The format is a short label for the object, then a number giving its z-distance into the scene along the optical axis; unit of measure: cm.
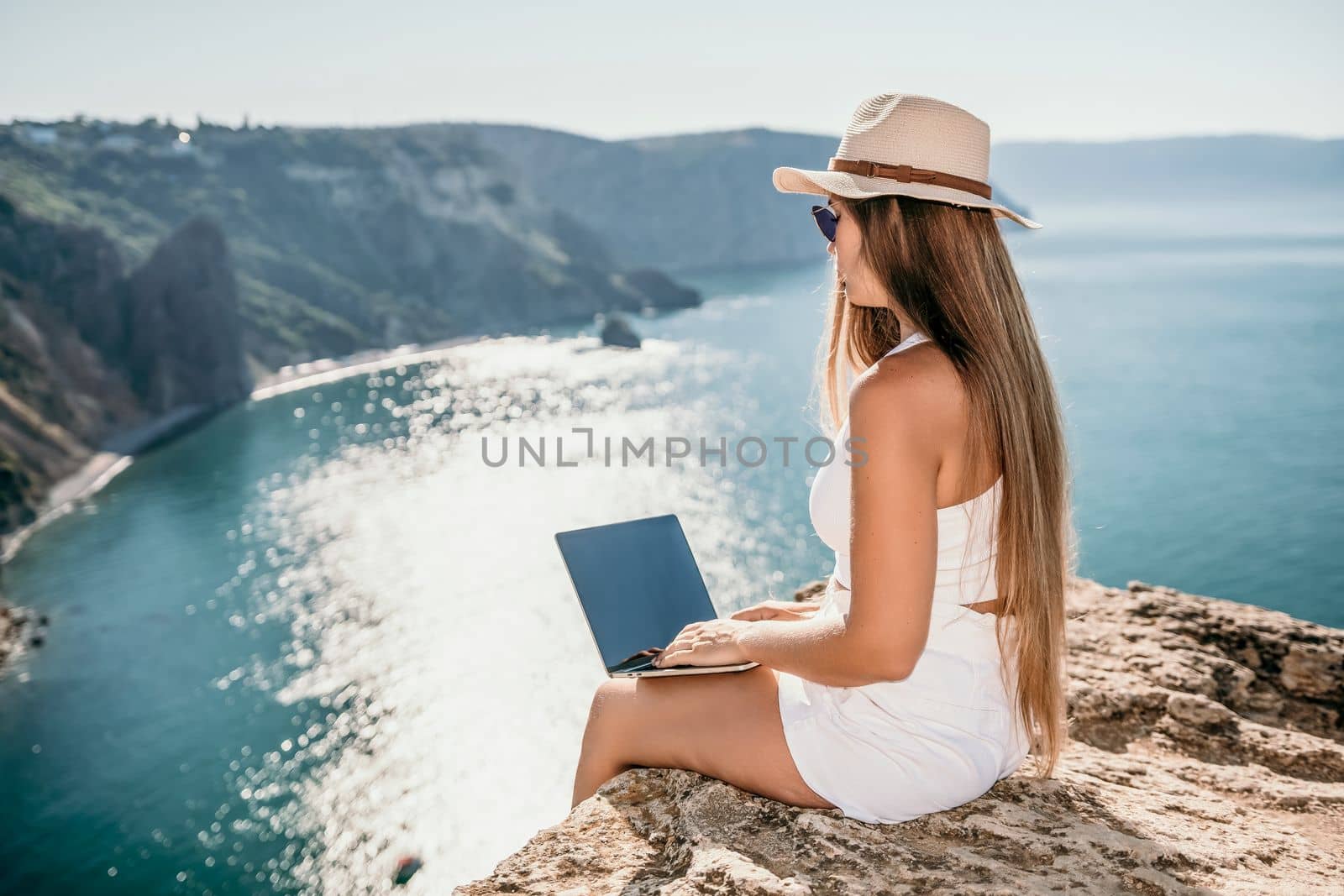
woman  228
